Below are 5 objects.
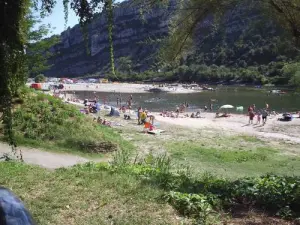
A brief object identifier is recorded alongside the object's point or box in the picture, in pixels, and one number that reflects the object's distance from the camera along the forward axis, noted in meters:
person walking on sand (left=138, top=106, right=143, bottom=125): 34.17
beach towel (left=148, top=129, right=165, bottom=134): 27.25
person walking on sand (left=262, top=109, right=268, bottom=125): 37.66
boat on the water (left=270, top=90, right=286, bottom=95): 79.46
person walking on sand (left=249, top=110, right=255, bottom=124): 38.51
